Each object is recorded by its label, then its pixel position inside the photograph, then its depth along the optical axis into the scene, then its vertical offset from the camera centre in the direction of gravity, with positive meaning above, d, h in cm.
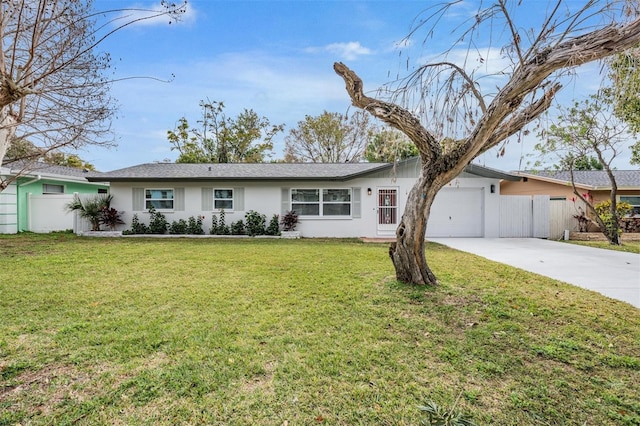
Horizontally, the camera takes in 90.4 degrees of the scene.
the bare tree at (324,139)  2598 +613
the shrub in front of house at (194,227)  1344 -56
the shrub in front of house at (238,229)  1345 -66
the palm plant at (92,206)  1318 +35
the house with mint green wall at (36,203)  1400 +55
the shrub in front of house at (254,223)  1334 -41
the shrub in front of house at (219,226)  1348 -53
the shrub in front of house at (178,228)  1339 -60
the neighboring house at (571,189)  1387 +122
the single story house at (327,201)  1352 +52
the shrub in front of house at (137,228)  1344 -59
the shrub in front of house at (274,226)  1340 -55
